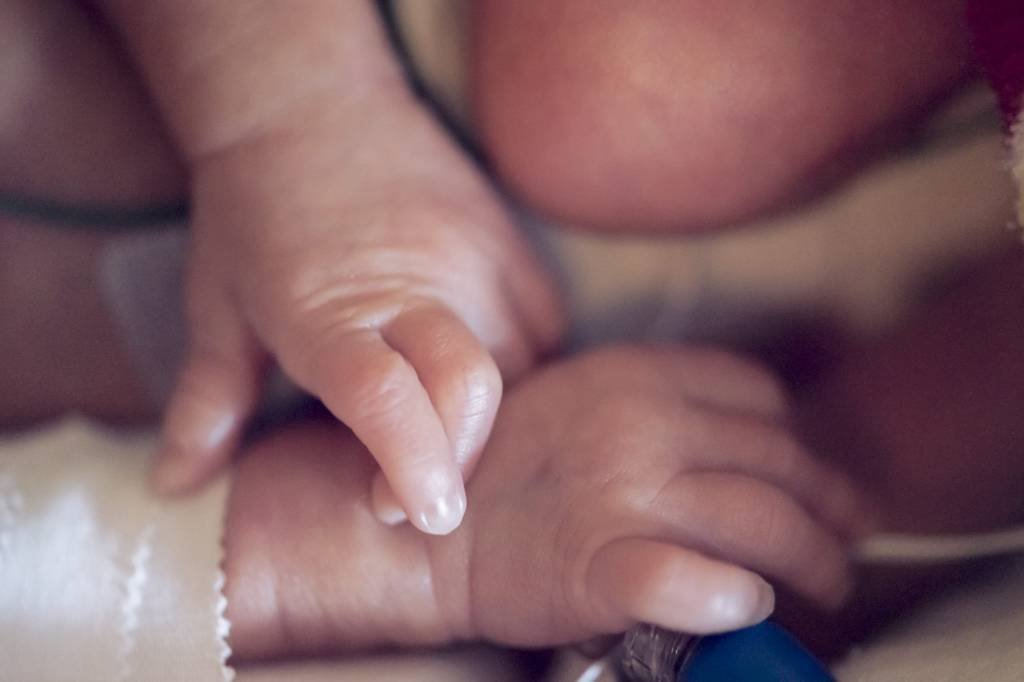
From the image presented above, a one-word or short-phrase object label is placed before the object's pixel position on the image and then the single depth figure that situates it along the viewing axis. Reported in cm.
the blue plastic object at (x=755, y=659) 25
